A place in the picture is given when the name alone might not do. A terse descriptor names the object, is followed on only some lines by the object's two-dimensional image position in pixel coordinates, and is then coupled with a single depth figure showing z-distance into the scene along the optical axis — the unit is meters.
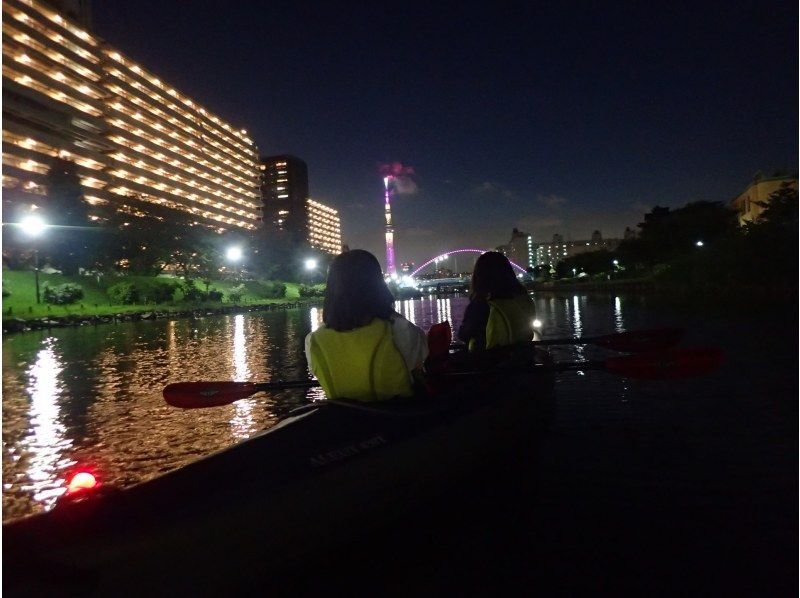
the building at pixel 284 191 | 197.75
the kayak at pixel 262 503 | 2.45
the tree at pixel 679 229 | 70.56
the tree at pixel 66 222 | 53.53
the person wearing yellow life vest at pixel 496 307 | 6.75
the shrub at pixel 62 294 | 43.31
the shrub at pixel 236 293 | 66.32
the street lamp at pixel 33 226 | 48.81
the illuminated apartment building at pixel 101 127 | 74.12
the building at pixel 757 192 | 76.25
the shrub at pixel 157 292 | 53.34
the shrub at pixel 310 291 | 84.12
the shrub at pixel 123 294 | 50.22
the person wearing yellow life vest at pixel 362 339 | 4.20
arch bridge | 169.07
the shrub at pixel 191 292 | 57.84
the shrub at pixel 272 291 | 76.38
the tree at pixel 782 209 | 37.69
